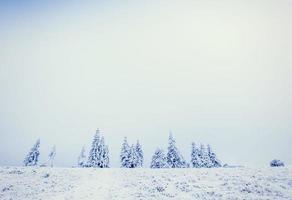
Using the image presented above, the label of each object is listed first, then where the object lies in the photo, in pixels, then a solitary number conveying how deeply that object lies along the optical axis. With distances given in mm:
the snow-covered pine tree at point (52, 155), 86688
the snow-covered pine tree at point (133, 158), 72500
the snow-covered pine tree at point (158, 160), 76000
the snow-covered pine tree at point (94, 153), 70562
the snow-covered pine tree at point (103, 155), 71525
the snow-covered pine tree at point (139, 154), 77625
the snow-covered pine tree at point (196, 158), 72875
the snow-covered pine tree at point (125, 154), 72500
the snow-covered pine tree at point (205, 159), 73206
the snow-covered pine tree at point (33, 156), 75425
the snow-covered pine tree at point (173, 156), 70125
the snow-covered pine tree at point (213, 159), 74750
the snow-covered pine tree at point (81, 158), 85619
